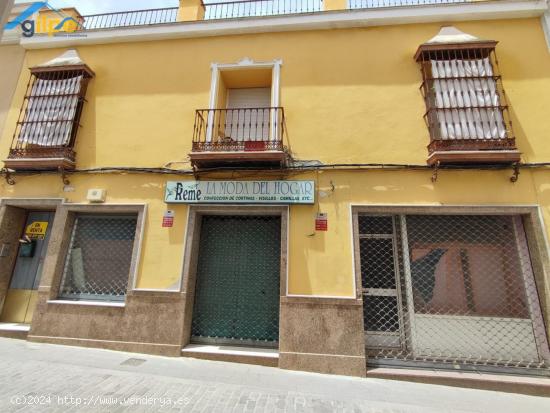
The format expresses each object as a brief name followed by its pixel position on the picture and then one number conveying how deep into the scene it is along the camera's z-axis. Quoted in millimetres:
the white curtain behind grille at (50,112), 5980
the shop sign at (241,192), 5141
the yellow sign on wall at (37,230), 6109
